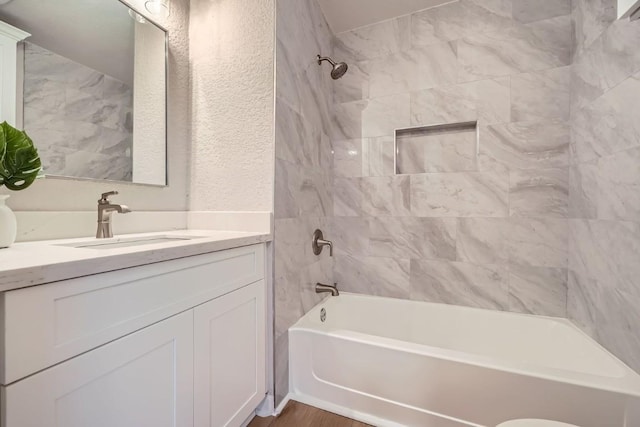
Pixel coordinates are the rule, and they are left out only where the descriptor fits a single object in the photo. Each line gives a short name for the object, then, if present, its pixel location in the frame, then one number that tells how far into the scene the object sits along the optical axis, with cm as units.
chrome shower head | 174
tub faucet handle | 177
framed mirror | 96
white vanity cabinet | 50
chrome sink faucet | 105
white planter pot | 73
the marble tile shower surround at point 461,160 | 156
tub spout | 181
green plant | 76
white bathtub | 98
